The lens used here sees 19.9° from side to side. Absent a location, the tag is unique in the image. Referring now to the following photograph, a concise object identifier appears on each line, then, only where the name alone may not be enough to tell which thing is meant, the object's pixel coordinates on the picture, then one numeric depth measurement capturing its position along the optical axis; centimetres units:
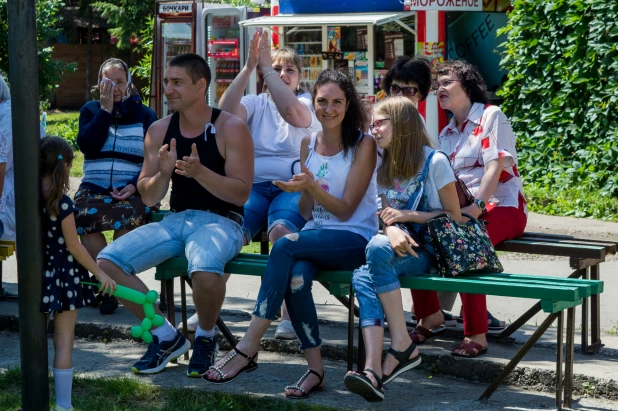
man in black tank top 861
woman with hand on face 1063
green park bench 749
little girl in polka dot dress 767
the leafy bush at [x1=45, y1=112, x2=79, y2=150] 3273
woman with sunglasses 992
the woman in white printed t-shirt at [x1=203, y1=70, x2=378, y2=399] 823
